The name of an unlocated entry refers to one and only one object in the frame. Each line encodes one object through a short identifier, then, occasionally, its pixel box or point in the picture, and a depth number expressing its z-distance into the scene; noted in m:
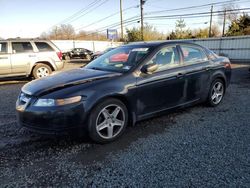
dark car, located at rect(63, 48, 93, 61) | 28.28
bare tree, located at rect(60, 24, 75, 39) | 63.38
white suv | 8.74
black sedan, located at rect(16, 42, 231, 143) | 3.17
